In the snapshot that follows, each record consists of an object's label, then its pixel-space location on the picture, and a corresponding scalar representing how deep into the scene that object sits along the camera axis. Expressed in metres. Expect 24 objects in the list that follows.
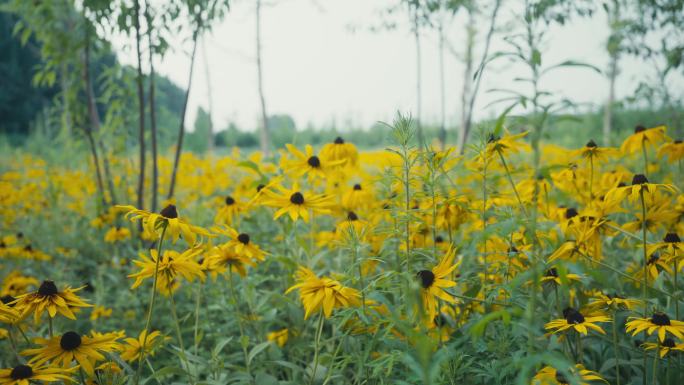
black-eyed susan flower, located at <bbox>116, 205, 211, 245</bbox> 1.18
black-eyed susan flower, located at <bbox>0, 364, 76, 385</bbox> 1.01
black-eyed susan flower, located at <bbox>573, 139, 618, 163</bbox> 1.80
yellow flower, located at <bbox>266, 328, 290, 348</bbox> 1.84
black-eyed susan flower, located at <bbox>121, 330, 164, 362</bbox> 1.31
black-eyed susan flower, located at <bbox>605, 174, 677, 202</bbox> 1.27
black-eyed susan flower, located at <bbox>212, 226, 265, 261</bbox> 1.54
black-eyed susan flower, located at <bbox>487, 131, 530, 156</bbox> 1.40
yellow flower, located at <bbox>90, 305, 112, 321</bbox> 2.12
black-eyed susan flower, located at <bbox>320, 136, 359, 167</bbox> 2.15
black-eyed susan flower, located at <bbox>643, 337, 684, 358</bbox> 1.09
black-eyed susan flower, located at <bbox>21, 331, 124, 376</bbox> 1.10
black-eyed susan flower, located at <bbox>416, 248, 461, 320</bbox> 1.06
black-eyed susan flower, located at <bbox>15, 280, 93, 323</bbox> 1.13
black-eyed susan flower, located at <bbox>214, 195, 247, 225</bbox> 2.12
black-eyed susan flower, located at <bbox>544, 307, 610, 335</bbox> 1.06
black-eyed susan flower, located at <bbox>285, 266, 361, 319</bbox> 1.09
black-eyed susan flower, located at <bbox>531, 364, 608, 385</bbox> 0.89
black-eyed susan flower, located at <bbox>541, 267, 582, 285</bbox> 1.23
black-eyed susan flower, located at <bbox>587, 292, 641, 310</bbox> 1.20
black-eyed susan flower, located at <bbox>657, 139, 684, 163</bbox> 1.90
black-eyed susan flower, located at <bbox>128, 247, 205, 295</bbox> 1.31
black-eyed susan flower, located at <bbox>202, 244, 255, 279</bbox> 1.53
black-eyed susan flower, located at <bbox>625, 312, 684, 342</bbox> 1.05
